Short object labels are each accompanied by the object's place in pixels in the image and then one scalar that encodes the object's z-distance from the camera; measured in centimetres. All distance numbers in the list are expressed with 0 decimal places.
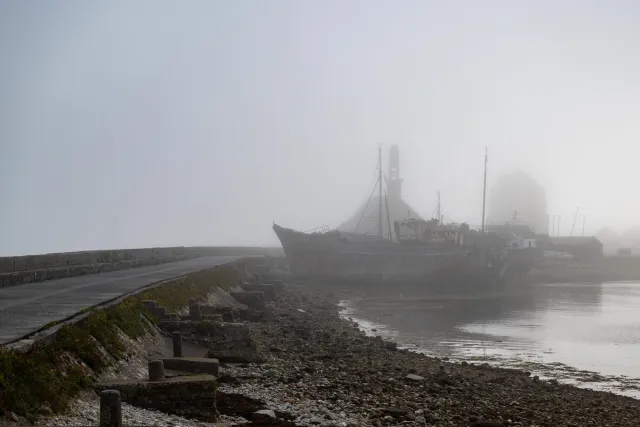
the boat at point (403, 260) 7838
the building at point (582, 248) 13212
